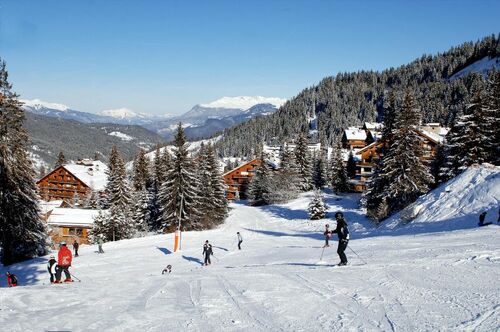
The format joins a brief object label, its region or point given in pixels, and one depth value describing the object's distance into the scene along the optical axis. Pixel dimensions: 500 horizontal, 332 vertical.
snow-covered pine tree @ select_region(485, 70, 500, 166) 38.91
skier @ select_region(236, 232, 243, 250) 28.68
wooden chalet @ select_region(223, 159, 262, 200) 97.38
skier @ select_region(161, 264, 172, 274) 20.68
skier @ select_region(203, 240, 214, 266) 23.41
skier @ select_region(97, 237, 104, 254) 31.86
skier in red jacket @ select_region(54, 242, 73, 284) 16.28
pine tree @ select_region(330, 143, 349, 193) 72.00
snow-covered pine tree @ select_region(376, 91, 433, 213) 40.44
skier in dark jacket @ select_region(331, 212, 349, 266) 13.96
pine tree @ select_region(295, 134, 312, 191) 80.50
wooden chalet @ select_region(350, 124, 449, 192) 74.81
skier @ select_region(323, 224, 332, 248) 21.65
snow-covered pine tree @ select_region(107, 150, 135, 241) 49.81
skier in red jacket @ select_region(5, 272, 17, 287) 19.25
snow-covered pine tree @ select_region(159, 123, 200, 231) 46.44
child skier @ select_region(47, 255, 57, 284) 17.63
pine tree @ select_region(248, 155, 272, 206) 73.93
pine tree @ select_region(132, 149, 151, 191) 78.31
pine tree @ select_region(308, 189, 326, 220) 51.41
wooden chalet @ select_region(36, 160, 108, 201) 106.88
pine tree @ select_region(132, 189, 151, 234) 58.16
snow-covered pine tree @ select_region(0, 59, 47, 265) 28.62
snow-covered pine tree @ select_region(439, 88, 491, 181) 39.09
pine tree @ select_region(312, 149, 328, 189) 82.19
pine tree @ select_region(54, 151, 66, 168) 109.81
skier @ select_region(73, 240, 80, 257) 31.95
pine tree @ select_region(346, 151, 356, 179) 86.38
